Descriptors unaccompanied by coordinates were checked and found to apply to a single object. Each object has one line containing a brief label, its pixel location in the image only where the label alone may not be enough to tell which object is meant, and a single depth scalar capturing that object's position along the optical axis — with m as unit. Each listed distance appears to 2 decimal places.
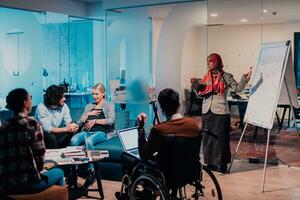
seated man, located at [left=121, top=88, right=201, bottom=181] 2.94
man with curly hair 4.70
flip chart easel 4.27
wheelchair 2.90
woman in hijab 4.70
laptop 3.69
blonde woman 4.96
